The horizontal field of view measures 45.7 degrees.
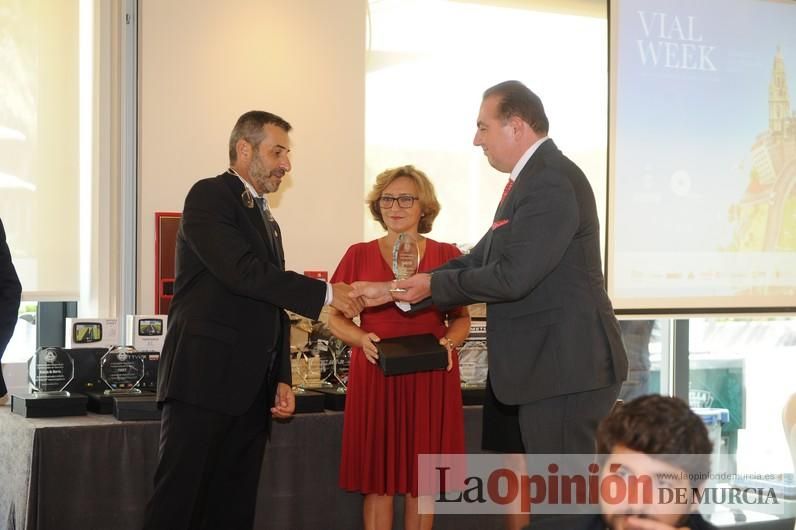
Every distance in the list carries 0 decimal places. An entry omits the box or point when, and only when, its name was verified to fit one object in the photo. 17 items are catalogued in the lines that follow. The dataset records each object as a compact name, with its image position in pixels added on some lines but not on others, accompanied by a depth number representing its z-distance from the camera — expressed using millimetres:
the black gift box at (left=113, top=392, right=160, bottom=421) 3689
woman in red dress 3869
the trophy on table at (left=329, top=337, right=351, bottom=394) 4395
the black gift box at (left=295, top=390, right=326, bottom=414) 4023
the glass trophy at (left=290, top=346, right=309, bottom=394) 4320
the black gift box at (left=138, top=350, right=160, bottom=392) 4086
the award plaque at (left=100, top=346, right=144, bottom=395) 4004
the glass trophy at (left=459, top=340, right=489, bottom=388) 4582
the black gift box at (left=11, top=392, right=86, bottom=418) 3717
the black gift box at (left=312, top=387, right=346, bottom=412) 4117
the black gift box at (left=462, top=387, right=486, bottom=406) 4332
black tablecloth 3482
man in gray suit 2725
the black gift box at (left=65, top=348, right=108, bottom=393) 4066
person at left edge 3473
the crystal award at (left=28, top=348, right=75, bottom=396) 3900
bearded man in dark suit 3023
